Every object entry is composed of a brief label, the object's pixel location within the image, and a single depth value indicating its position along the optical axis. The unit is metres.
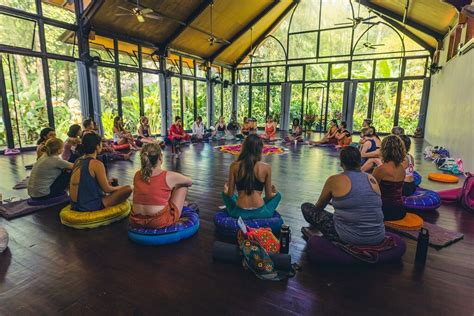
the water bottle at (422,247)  2.19
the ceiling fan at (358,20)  7.58
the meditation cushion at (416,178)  3.76
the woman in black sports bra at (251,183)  2.47
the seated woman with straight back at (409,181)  3.38
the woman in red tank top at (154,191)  2.37
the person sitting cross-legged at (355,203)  2.09
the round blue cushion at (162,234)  2.42
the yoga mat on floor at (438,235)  2.51
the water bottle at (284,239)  2.20
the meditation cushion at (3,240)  2.36
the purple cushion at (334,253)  2.10
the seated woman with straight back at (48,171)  3.30
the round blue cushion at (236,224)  2.49
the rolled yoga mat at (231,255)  2.05
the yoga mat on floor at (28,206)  3.16
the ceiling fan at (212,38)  9.26
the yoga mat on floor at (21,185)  4.14
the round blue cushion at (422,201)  3.25
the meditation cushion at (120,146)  7.04
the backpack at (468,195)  3.39
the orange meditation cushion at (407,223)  2.73
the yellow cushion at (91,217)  2.79
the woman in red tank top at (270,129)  10.00
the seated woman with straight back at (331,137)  8.73
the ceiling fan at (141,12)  5.94
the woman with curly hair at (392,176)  2.67
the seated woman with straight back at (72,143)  4.74
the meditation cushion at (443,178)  4.66
